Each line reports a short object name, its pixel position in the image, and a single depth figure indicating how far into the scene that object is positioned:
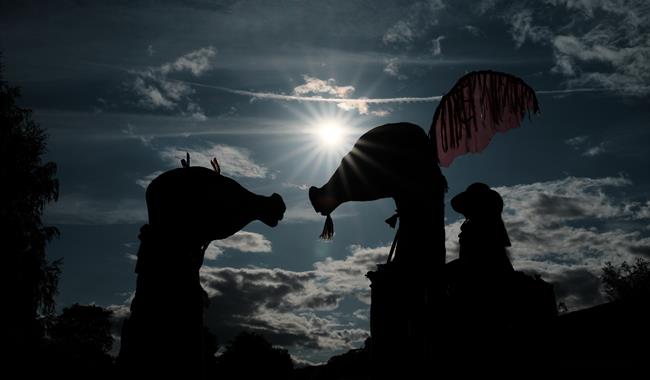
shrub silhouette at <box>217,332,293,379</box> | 27.34
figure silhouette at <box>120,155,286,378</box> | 3.52
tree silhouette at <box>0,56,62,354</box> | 13.62
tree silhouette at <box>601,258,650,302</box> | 41.85
